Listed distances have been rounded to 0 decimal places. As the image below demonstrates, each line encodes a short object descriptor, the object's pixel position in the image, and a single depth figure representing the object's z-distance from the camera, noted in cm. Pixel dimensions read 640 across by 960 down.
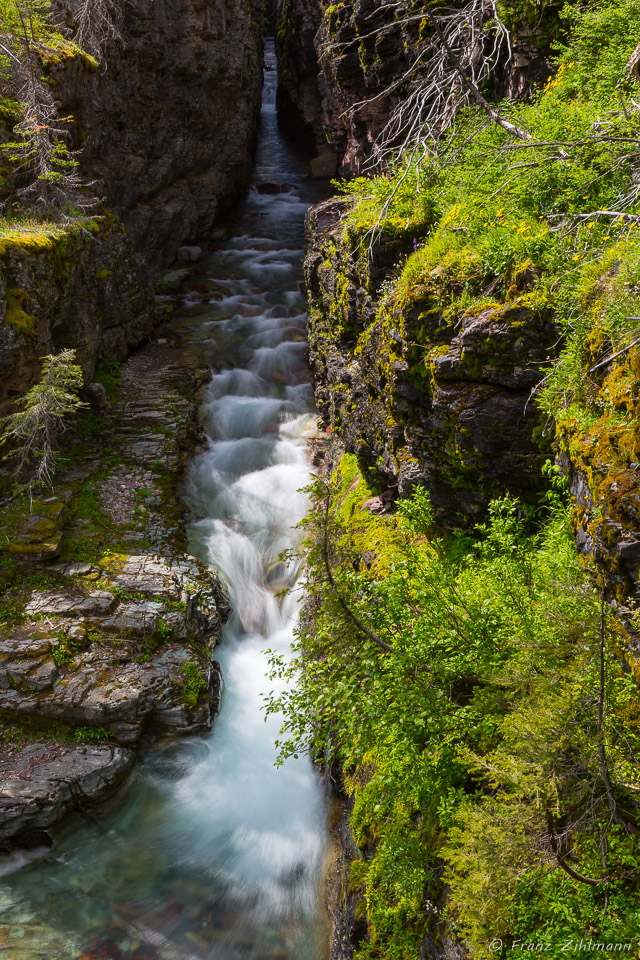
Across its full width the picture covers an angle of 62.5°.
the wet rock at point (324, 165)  2502
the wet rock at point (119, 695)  770
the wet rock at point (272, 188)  2627
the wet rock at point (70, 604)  862
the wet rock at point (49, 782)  684
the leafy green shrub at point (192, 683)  829
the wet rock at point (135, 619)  865
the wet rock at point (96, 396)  1297
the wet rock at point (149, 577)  923
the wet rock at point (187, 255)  2166
